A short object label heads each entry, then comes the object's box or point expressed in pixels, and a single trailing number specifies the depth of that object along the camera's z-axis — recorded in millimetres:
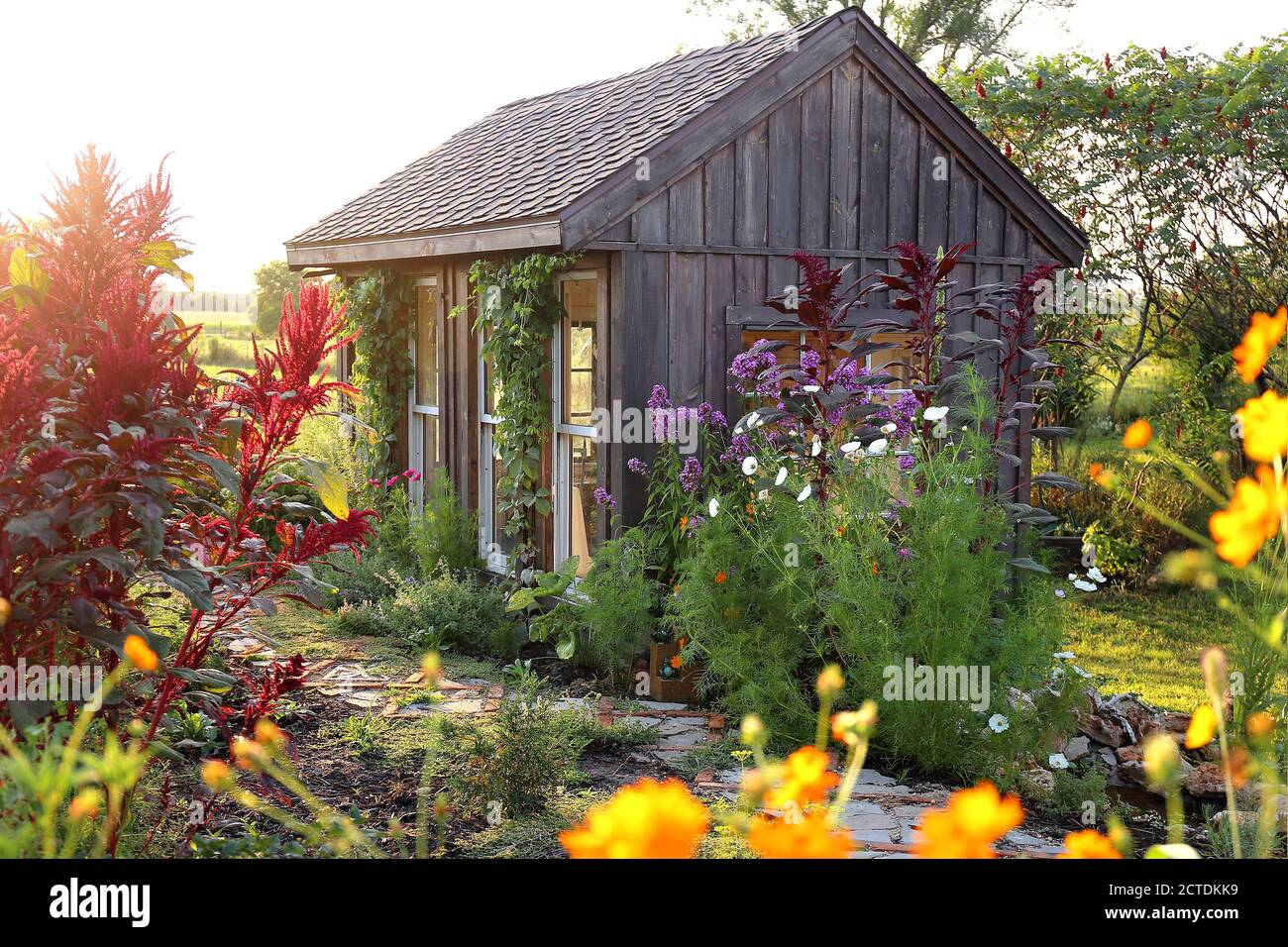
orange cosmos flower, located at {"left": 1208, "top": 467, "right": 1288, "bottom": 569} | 1285
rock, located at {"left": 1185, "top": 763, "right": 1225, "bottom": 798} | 5484
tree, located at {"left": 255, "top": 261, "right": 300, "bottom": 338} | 32000
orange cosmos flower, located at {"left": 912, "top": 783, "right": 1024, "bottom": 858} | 1175
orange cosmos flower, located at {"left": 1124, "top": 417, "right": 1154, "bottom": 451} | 1567
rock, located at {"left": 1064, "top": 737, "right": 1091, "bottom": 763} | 5590
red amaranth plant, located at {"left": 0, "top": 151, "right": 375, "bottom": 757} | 2918
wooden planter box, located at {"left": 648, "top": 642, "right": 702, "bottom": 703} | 6297
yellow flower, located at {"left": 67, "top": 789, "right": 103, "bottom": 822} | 1531
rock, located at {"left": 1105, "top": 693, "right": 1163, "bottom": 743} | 5941
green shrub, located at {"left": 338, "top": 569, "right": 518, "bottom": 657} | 7215
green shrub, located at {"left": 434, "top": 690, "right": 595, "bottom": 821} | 4215
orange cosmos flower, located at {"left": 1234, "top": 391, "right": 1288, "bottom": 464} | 1388
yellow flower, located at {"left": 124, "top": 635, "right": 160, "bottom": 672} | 1849
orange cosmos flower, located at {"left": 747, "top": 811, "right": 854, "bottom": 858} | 1245
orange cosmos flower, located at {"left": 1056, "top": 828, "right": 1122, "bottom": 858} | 1351
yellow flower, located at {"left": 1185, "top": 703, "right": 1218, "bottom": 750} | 1504
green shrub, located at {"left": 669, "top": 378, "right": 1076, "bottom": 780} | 4859
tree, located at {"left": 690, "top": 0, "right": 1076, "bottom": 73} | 21812
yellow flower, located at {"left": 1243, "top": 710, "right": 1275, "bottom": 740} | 1664
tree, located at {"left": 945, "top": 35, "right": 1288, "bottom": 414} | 11422
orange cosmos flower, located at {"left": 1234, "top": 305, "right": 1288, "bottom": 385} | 1491
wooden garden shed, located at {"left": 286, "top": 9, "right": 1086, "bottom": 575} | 6957
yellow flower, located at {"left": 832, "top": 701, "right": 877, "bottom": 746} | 1457
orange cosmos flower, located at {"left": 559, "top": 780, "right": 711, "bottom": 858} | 1186
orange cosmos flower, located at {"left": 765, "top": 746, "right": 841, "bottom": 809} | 1363
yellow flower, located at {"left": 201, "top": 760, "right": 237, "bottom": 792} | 1697
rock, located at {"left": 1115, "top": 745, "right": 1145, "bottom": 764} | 5649
